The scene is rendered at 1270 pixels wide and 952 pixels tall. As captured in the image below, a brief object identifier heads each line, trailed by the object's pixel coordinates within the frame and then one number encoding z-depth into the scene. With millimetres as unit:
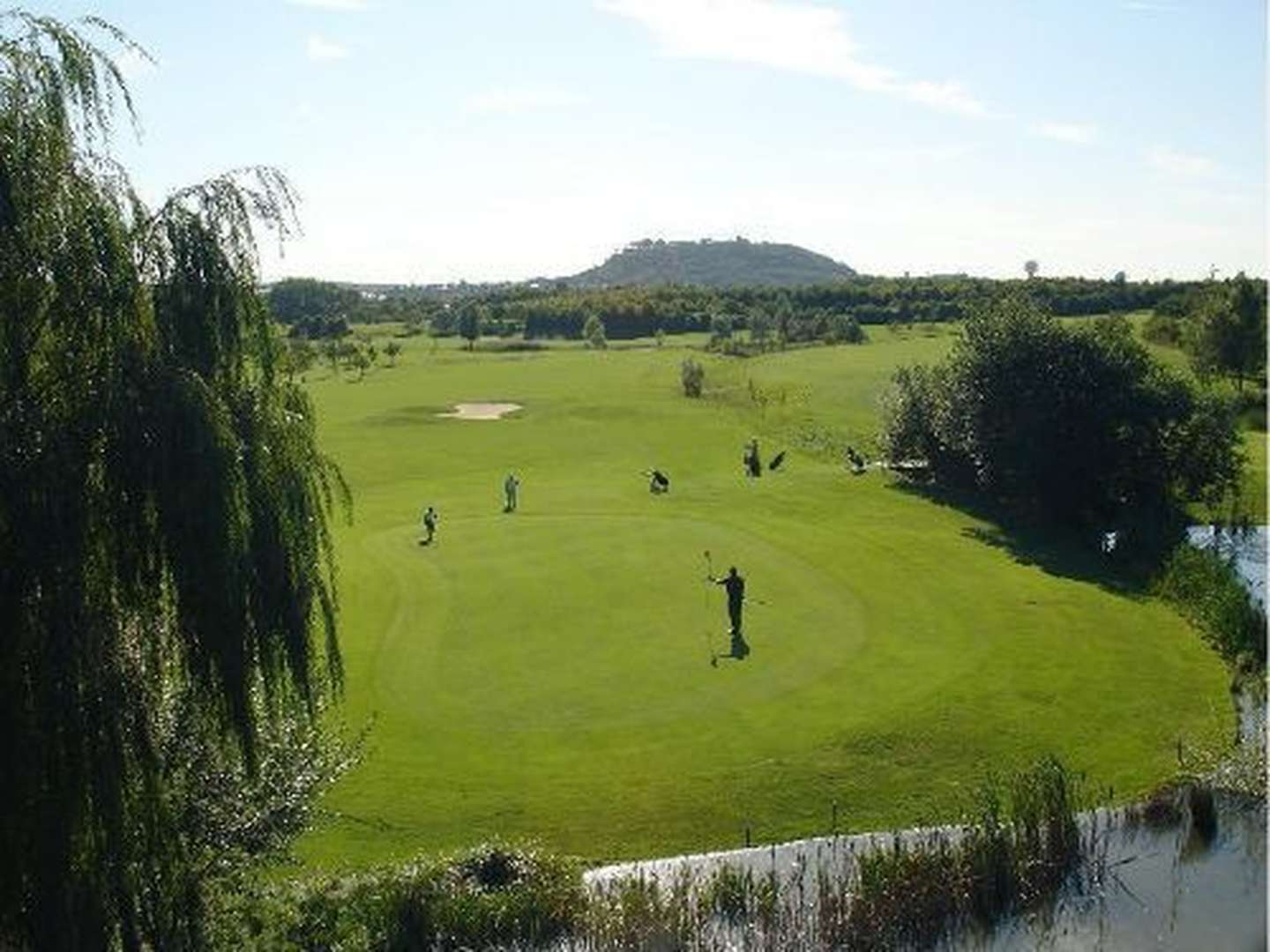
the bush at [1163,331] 103812
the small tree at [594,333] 131300
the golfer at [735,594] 31672
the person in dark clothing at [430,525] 44562
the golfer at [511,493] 51406
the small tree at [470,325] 136000
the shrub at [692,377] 86250
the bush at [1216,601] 33594
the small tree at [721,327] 134750
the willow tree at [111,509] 12586
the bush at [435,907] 19109
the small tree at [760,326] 126188
